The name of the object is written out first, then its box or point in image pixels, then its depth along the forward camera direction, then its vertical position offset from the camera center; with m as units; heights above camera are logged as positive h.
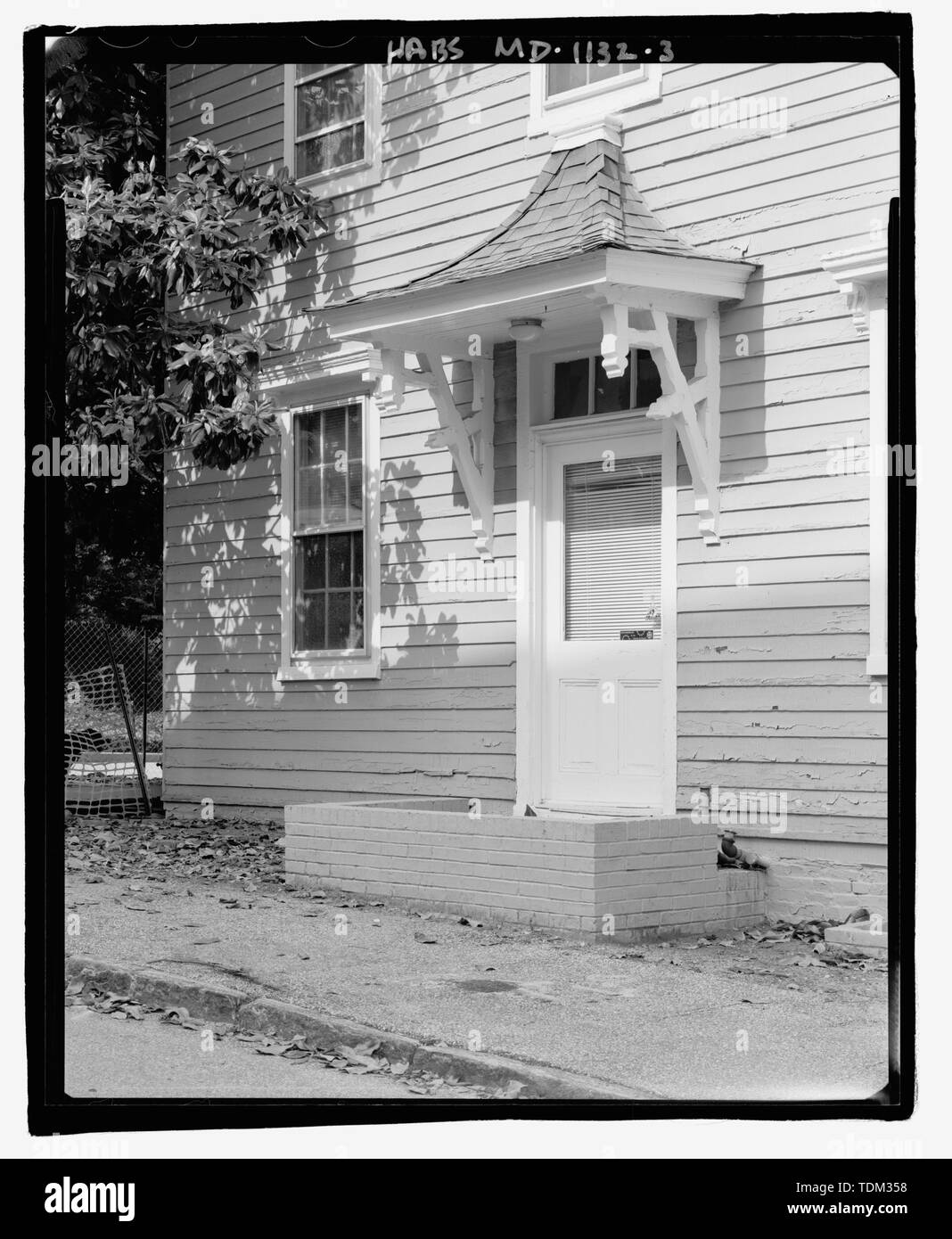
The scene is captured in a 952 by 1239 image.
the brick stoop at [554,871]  8.02 -1.15
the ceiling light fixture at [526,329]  9.83 +1.97
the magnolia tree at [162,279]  11.26 +2.67
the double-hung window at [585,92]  9.70 +3.45
